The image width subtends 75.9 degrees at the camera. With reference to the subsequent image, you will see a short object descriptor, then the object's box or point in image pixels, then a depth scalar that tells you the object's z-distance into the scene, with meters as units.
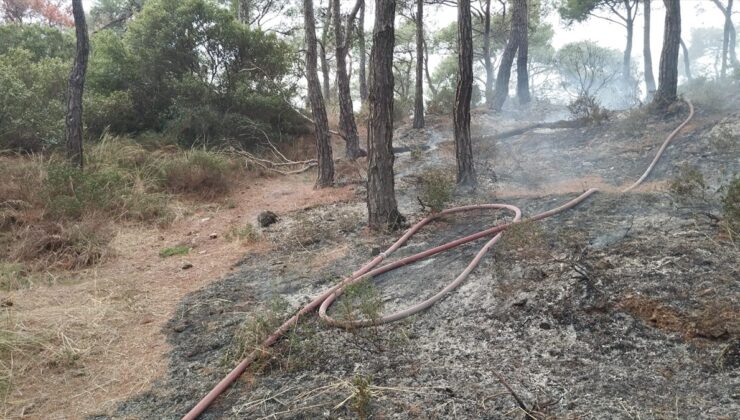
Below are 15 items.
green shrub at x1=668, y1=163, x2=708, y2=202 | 4.29
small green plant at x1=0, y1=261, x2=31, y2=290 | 4.03
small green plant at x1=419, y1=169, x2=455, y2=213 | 5.20
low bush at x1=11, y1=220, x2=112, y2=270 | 4.55
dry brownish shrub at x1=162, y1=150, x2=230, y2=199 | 7.36
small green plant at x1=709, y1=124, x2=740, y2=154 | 6.38
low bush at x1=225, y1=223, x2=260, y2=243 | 5.36
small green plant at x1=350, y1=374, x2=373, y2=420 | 2.04
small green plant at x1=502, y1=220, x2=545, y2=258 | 3.60
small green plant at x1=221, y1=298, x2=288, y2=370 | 2.74
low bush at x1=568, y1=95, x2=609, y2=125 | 9.80
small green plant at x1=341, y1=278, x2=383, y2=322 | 2.83
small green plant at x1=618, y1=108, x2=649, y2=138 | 8.73
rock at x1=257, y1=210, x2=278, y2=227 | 5.99
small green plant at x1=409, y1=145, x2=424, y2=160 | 9.03
